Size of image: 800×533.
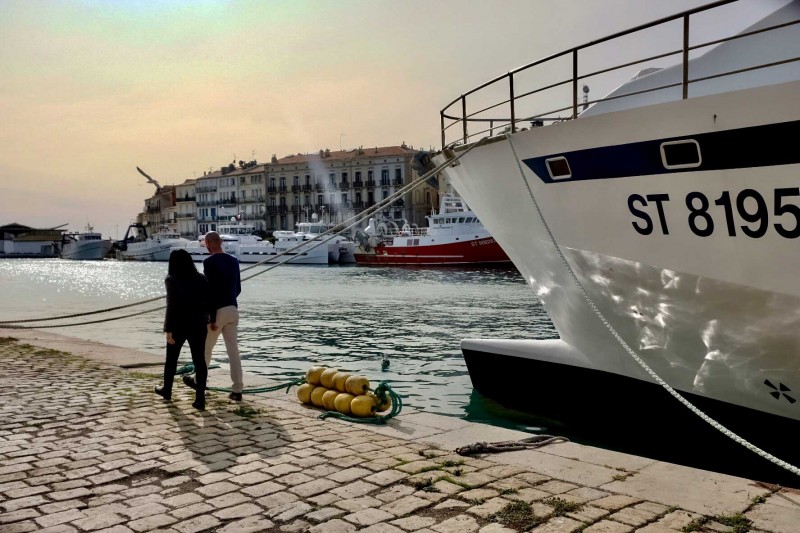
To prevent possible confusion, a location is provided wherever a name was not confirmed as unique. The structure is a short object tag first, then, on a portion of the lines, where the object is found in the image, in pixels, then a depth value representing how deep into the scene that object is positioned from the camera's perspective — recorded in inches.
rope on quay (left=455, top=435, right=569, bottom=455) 210.5
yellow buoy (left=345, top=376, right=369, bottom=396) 273.9
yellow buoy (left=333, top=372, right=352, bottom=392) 279.2
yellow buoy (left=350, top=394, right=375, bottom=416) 261.9
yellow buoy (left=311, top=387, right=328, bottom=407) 284.7
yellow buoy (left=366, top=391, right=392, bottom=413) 265.9
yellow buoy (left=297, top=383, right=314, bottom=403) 290.5
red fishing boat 2123.5
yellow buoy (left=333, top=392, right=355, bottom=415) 269.0
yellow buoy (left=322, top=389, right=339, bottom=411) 277.6
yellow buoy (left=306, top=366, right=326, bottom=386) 293.6
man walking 291.9
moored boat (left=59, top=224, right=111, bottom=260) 4613.7
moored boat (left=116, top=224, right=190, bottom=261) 3742.6
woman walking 283.4
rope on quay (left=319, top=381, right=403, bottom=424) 257.6
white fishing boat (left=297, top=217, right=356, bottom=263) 2746.1
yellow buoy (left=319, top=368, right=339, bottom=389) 285.4
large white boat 208.8
